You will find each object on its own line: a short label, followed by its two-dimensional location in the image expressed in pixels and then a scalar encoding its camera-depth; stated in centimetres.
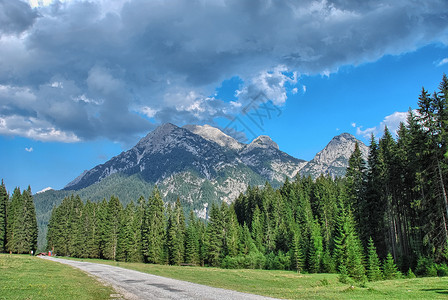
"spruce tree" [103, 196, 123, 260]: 8751
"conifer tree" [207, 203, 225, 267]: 8050
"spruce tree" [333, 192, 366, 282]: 4478
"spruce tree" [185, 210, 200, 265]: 8175
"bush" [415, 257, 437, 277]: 3684
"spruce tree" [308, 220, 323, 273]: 6106
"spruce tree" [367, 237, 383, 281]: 4339
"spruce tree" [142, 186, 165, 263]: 7850
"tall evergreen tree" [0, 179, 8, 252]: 9112
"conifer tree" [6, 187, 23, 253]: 9144
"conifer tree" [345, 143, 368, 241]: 5559
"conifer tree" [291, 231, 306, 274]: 6488
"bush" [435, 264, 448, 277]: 3516
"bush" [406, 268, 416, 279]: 3946
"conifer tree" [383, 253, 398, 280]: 4228
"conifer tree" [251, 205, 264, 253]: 8498
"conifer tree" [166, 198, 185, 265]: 7956
